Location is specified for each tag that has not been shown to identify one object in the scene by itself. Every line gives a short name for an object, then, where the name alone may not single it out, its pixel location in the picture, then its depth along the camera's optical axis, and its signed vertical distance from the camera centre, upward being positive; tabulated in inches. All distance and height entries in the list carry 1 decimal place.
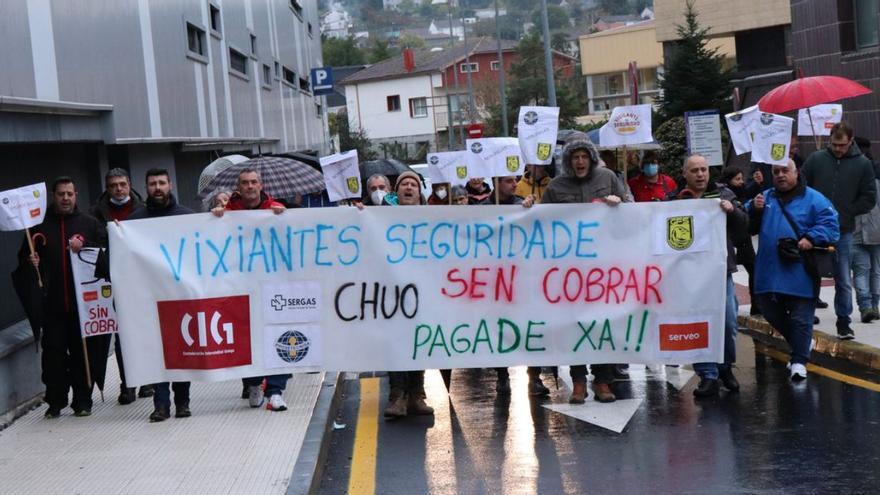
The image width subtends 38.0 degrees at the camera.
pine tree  1307.8 +63.4
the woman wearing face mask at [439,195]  479.6 -10.9
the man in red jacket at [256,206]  361.7 -7.0
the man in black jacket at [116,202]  378.3 -2.3
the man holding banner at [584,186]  362.3 -9.6
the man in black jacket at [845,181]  449.1 -17.8
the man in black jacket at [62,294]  365.4 -27.1
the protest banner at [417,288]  351.6 -33.3
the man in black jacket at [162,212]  358.9 -6.1
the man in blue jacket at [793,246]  370.3 -32.0
